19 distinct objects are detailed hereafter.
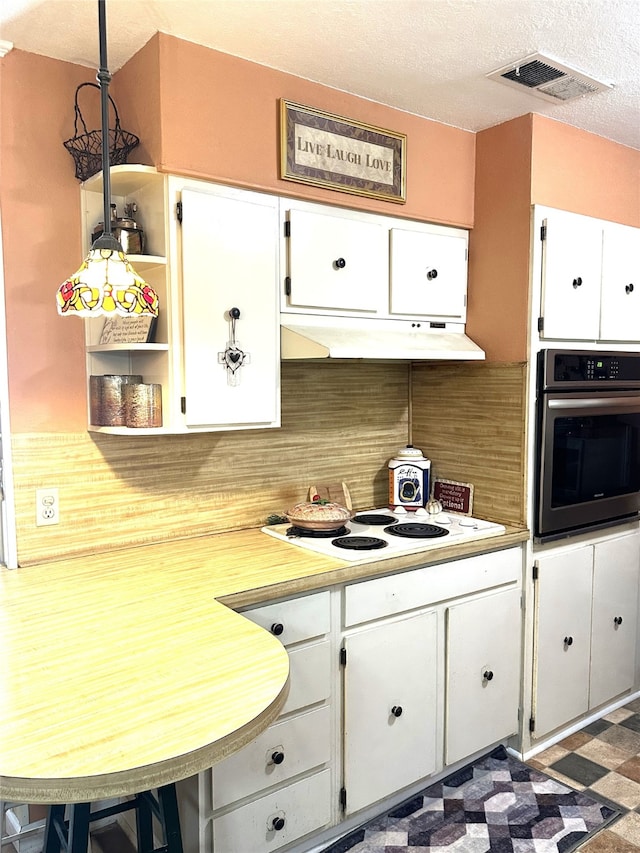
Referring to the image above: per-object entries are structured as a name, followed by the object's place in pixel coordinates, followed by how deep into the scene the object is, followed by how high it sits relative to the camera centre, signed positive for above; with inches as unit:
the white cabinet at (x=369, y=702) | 73.4 -41.7
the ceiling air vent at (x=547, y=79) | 82.7 +38.8
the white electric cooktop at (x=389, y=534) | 86.7 -22.2
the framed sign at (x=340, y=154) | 87.2 +31.0
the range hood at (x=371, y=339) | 86.5 +5.5
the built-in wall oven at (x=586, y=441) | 100.7 -10.0
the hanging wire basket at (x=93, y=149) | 80.5 +27.9
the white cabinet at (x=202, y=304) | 79.0 +9.1
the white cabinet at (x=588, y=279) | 100.0 +15.8
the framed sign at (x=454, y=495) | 109.0 -19.5
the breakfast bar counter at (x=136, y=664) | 42.4 -23.6
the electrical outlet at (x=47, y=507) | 82.4 -16.0
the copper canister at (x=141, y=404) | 79.7 -3.1
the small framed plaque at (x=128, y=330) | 81.2 +5.9
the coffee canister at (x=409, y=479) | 109.7 -16.7
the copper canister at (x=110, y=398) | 81.3 -2.5
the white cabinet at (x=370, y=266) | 89.4 +16.3
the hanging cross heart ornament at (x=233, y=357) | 82.9 +2.6
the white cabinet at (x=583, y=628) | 104.8 -41.6
